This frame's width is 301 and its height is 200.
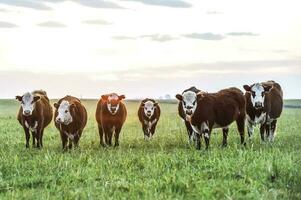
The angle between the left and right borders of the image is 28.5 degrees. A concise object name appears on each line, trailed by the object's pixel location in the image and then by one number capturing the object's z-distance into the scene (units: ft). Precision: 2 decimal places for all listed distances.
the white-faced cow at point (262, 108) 65.00
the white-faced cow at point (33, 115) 66.23
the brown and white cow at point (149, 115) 83.38
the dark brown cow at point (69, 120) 62.03
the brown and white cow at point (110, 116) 70.13
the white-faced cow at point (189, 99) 57.57
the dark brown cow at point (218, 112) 58.18
